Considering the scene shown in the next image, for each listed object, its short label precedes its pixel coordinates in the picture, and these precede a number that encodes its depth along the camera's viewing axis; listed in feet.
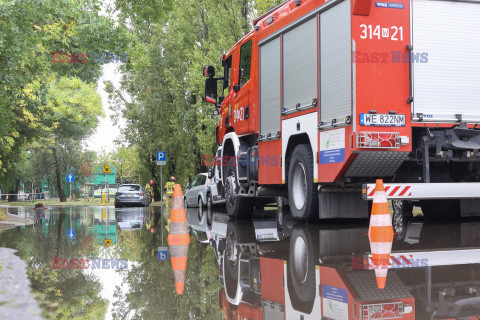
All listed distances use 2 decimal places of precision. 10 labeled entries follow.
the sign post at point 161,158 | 119.55
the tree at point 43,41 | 50.57
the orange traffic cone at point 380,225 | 28.64
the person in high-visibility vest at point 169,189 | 113.18
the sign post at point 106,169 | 127.82
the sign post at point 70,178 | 154.92
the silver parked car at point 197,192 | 75.56
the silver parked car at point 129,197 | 113.91
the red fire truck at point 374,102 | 32.78
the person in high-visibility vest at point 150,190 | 131.67
